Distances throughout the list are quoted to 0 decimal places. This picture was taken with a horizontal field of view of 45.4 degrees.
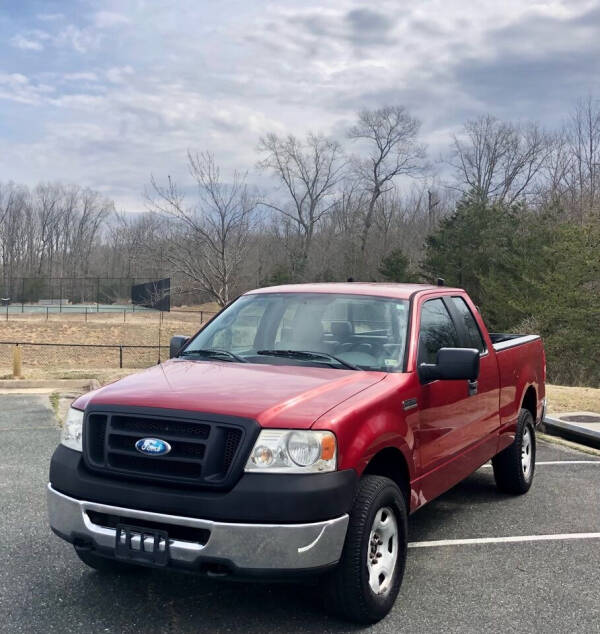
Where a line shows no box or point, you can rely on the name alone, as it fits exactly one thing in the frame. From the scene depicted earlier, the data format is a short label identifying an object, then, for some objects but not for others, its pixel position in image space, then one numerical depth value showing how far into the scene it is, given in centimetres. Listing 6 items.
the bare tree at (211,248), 2772
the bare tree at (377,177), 6112
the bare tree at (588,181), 3912
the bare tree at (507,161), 5888
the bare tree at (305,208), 6081
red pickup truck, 329
